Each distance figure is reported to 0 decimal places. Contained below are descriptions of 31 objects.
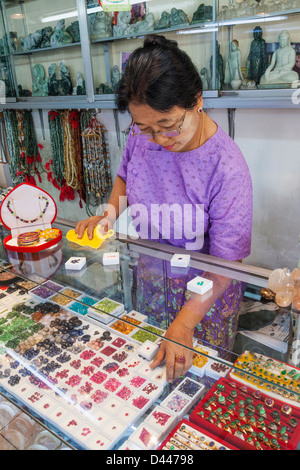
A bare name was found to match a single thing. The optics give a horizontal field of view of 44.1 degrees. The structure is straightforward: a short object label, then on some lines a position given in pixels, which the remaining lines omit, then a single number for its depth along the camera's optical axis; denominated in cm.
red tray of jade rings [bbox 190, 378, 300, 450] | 85
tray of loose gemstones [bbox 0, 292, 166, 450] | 98
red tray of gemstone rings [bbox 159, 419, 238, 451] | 85
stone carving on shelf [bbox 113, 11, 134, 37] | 318
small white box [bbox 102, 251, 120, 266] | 147
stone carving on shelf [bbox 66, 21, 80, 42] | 349
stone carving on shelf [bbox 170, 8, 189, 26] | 285
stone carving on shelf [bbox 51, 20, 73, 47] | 361
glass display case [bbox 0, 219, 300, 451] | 91
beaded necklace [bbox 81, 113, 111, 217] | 370
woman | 111
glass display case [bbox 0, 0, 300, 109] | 246
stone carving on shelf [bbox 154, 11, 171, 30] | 295
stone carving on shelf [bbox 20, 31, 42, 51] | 394
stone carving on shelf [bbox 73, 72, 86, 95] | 364
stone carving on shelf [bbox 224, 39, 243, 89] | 264
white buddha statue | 241
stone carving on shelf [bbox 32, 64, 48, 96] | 404
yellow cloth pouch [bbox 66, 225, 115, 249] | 161
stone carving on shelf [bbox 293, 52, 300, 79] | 240
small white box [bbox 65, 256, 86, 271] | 145
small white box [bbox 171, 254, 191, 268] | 139
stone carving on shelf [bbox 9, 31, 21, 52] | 419
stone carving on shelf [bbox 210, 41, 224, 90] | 270
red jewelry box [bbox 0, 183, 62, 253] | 159
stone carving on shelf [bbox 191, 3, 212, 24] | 269
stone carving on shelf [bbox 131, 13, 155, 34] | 305
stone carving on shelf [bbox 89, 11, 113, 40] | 329
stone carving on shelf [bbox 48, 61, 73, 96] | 380
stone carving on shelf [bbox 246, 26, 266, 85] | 254
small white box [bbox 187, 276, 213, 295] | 121
